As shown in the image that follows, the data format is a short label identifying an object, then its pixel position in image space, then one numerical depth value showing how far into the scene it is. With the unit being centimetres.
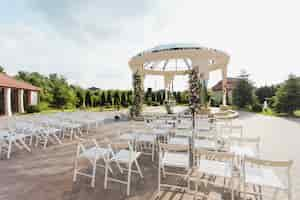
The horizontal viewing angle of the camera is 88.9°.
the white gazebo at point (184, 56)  812
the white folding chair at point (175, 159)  235
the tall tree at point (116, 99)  2002
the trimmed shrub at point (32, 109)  1373
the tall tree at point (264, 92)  1887
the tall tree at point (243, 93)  1608
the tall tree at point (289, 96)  1146
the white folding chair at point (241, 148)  282
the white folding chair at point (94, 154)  254
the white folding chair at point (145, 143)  387
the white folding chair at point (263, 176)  177
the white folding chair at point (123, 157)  239
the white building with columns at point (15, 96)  1205
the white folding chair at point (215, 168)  203
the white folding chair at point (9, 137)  398
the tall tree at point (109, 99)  1988
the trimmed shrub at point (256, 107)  1485
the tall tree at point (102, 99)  1977
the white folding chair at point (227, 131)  414
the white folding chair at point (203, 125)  476
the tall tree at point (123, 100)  2036
